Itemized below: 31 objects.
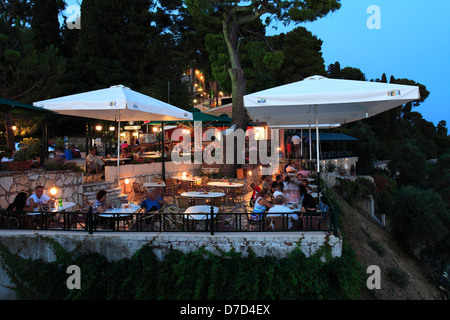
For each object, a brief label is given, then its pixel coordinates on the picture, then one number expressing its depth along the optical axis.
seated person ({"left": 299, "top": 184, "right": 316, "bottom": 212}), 6.12
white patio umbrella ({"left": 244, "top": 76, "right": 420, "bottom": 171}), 5.23
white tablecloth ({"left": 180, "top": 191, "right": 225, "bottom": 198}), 7.52
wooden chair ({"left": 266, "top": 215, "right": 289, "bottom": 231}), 5.59
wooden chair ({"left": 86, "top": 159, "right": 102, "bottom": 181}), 10.06
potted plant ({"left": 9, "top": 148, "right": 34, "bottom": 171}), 7.80
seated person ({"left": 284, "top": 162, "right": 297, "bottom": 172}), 12.18
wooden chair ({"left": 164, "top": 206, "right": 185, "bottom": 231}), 5.83
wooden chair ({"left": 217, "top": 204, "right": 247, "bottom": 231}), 5.75
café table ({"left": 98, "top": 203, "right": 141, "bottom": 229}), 5.60
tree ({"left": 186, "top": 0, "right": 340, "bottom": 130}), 13.09
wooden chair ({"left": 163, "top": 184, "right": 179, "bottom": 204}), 9.53
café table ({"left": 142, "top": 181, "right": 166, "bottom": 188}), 9.45
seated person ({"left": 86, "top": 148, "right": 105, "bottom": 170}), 10.05
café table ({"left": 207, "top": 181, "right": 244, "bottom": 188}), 9.20
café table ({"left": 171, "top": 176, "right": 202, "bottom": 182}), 10.10
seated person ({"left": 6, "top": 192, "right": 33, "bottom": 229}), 5.96
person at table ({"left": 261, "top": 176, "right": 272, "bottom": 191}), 8.50
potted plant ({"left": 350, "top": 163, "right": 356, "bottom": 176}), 22.09
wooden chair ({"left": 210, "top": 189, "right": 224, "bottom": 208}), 8.80
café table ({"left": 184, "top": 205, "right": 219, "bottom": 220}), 5.69
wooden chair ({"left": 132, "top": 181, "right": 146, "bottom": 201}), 9.55
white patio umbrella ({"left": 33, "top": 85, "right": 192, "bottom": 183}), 7.43
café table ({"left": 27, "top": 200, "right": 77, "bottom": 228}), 5.89
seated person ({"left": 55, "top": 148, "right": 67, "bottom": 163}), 8.79
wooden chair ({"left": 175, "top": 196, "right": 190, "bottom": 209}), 7.76
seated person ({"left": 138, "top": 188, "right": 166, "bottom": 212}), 6.53
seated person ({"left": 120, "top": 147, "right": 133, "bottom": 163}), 11.07
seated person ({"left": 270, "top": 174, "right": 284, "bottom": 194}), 7.35
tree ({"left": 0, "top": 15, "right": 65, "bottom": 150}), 16.08
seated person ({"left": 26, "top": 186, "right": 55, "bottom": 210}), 6.26
